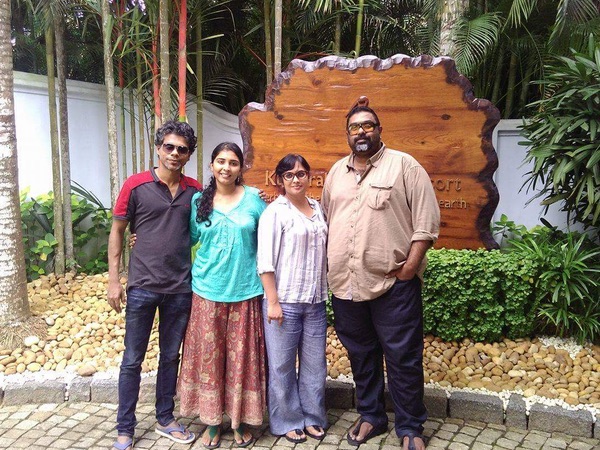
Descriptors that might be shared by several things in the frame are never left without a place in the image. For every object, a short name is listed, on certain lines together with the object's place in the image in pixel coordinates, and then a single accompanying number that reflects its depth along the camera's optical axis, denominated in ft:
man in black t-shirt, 9.09
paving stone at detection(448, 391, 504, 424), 10.56
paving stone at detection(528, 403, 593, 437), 10.11
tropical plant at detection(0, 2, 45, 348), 13.03
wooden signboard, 12.92
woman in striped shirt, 9.02
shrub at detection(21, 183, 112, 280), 17.40
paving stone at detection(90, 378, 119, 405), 11.45
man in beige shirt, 8.82
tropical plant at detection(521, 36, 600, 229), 11.98
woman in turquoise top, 9.05
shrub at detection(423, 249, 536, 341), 12.34
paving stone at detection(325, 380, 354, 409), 11.12
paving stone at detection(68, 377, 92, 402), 11.50
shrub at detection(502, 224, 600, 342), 12.30
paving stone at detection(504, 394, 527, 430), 10.40
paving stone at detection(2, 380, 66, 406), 11.37
